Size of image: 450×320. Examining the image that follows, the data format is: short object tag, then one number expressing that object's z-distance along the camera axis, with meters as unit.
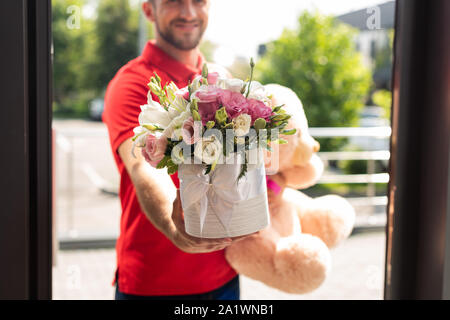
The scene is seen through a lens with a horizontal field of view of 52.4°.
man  1.32
